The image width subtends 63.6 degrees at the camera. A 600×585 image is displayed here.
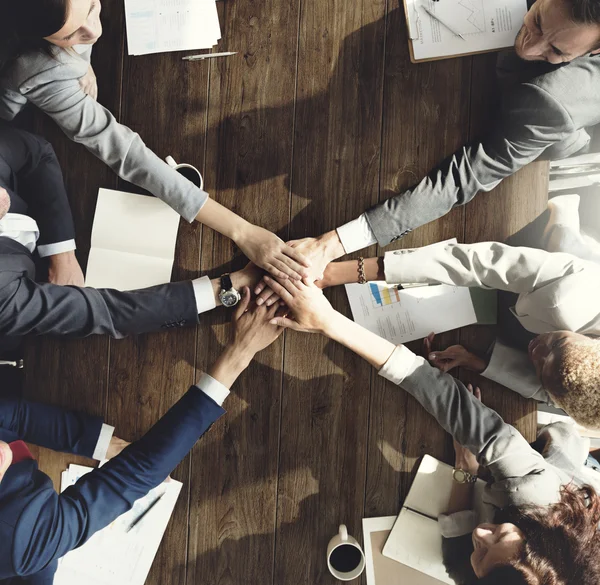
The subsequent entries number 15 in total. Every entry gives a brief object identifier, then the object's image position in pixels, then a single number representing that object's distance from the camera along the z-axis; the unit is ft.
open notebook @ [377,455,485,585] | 5.37
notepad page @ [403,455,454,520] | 5.42
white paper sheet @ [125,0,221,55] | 5.45
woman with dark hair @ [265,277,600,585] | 4.59
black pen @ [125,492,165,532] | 5.64
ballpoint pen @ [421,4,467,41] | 5.23
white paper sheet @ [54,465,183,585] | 5.64
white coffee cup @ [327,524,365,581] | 5.12
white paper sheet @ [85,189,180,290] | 5.55
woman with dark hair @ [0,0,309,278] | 4.02
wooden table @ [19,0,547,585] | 5.41
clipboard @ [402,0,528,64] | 5.23
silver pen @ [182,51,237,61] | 5.47
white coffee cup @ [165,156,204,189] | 5.35
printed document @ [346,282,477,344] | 5.38
